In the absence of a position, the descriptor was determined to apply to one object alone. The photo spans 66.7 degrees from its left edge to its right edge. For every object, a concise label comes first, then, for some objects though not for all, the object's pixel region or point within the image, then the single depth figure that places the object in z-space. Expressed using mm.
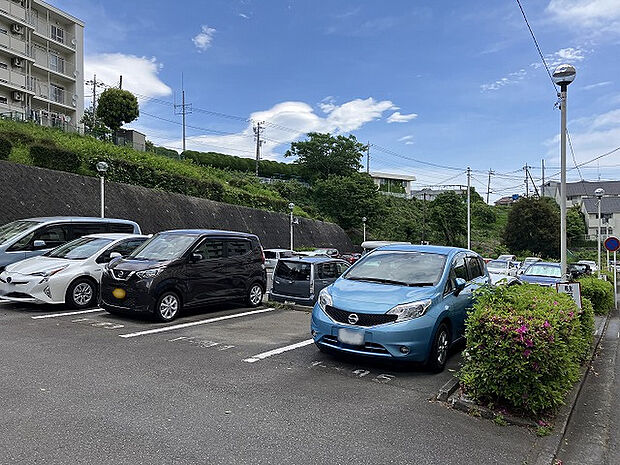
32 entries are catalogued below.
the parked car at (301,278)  10477
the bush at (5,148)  18375
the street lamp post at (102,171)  16978
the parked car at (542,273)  15986
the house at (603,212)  65212
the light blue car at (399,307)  5555
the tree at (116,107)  34375
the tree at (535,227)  43906
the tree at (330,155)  54875
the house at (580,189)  76856
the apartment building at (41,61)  32844
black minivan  8086
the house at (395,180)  71875
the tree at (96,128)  29219
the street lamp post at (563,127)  7754
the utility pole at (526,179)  67188
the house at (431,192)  62800
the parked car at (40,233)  10484
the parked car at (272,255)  20716
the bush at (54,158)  19688
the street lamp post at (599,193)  18016
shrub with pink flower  4352
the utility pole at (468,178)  37778
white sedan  8828
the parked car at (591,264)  31972
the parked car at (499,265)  21722
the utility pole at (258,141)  59156
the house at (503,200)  112188
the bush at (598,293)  12338
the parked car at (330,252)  25508
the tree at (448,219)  50969
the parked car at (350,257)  27853
